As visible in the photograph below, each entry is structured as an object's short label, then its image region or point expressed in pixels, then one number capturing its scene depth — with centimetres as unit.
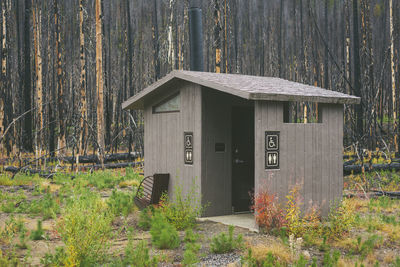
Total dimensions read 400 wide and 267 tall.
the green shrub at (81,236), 536
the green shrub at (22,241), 661
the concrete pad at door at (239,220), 790
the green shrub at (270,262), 505
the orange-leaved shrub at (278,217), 718
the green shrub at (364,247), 627
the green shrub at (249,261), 532
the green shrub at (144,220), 800
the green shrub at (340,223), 721
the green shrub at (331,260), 533
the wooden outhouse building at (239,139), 768
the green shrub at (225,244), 621
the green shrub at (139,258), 522
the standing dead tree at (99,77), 1702
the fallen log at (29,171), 1422
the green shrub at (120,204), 902
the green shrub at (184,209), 792
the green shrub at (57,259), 523
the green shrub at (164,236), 644
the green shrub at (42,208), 905
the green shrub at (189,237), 624
